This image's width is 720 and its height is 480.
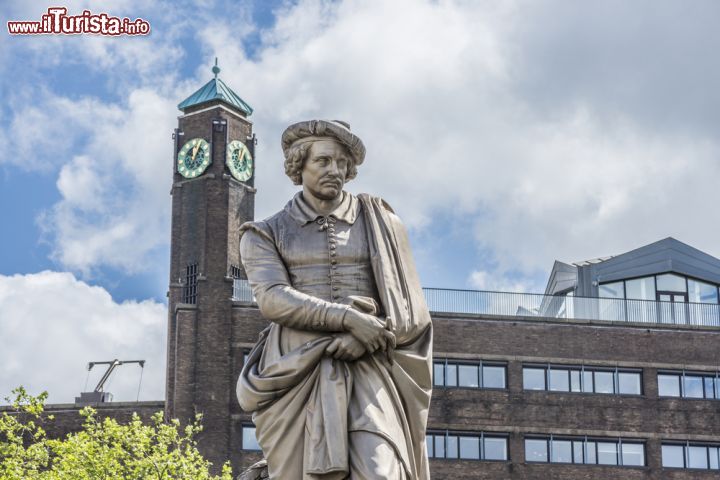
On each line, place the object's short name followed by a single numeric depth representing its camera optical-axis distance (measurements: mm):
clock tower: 67062
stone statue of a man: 8781
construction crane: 77625
